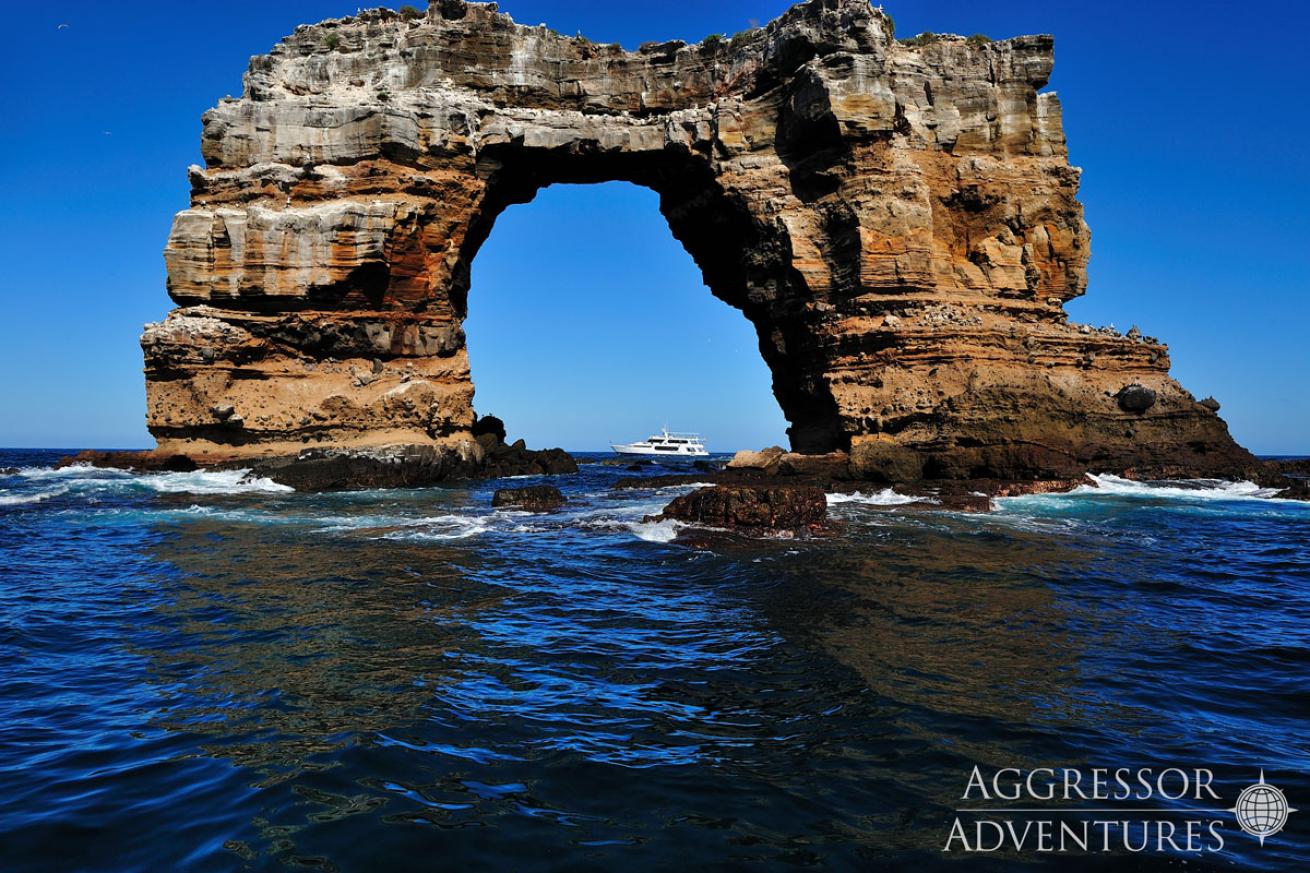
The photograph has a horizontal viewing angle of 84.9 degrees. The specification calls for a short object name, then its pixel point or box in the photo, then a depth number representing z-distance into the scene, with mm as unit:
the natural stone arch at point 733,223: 25344
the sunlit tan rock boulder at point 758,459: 27138
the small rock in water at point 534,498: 19297
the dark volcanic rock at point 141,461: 26500
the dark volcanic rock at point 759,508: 14625
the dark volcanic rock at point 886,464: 24000
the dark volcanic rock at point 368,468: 25359
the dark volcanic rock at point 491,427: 39594
